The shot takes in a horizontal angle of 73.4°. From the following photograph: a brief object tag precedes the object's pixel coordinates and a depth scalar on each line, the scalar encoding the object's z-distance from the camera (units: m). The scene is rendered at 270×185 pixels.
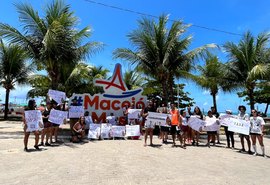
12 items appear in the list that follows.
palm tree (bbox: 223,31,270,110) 12.85
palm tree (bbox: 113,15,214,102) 11.01
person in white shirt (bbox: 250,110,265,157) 6.90
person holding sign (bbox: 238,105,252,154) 7.42
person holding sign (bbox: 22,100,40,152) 6.34
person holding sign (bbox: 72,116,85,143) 7.86
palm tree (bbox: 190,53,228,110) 11.96
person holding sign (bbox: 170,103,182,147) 7.47
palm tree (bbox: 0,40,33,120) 18.02
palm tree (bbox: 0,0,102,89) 9.13
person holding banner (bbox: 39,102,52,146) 7.11
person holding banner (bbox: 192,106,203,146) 8.23
